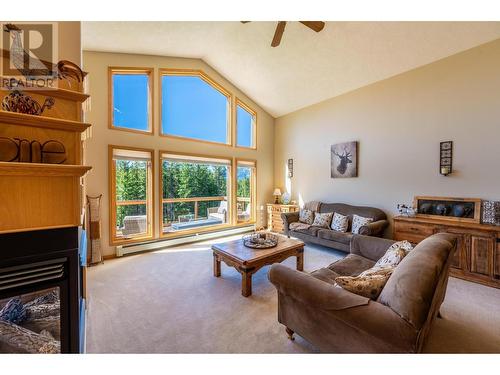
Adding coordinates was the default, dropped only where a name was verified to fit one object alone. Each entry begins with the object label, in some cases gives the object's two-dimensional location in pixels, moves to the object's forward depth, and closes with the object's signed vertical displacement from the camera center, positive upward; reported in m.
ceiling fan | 2.74 +2.07
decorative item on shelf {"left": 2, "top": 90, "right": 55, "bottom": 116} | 1.21 +0.46
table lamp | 6.16 -0.31
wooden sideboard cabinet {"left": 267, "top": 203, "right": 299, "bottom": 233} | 5.68 -0.79
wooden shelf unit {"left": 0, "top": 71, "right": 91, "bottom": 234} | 1.14 +0.05
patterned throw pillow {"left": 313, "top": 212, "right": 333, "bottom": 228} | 4.46 -0.74
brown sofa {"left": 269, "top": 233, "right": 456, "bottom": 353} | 1.15 -0.75
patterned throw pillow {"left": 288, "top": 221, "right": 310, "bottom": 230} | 4.57 -0.89
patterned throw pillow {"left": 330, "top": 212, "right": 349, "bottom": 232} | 4.16 -0.75
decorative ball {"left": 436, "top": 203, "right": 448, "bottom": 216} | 3.44 -0.39
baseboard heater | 3.89 -1.19
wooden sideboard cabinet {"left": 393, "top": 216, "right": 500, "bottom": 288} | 2.71 -0.85
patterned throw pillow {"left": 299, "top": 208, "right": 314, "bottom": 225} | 4.84 -0.74
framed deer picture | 4.56 +0.54
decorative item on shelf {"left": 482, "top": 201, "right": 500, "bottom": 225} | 2.95 -0.38
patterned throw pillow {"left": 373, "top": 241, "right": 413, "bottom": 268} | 1.83 -0.62
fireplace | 1.17 -0.65
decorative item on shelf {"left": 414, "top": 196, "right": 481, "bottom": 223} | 3.19 -0.37
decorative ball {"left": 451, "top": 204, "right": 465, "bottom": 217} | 3.29 -0.40
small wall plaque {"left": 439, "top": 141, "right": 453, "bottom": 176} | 3.41 +0.45
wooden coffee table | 2.54 -0.92
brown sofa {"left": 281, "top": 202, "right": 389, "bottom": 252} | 3.77 -0.82
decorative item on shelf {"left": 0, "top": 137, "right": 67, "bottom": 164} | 1.17 +0.19
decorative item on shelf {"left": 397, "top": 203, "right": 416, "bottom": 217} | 3.66 -0.44
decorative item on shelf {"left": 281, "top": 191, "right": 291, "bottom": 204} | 5.97 -0.36
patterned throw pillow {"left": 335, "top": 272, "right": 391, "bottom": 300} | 1.44 -0.69
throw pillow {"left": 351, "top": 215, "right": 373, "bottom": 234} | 3.91 -0.69
